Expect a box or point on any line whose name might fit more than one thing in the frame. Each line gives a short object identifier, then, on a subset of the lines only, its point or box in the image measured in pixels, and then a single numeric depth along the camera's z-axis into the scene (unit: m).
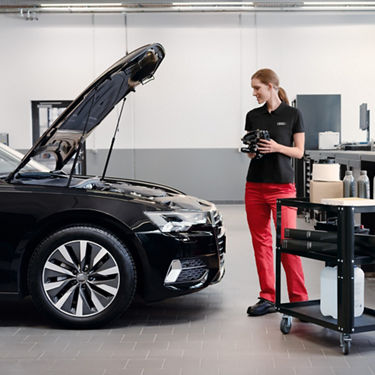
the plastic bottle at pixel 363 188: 3.59
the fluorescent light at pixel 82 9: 12.86
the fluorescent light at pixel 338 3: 12.48
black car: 3.73
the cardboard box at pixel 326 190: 3.66
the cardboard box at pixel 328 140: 10.81
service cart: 3.28
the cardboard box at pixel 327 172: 3.75
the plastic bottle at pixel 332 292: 3.47
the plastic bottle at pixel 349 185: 3.57
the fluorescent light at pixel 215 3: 12.49
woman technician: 4.00
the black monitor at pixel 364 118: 10.62
